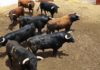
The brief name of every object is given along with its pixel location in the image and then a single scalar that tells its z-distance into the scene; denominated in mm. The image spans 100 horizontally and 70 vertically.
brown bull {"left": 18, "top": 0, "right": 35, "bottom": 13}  14828
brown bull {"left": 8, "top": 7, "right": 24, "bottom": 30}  13412
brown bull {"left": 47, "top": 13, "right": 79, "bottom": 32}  12211
